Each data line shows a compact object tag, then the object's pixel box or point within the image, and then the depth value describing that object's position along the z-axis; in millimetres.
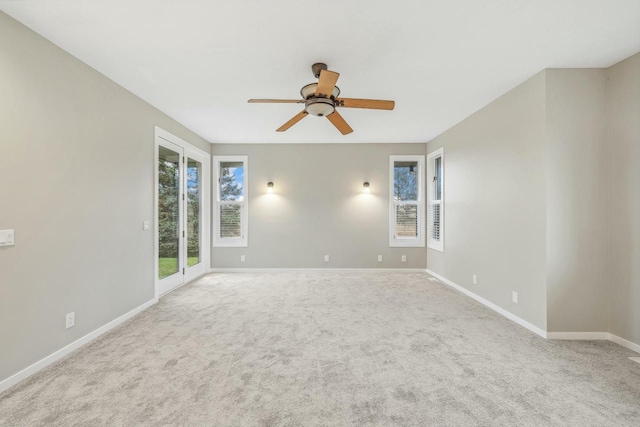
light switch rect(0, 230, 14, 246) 1937
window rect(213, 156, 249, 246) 5816
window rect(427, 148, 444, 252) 5105
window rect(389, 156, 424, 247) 5781
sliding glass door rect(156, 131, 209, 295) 4055
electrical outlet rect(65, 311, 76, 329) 2445
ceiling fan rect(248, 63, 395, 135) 2502
